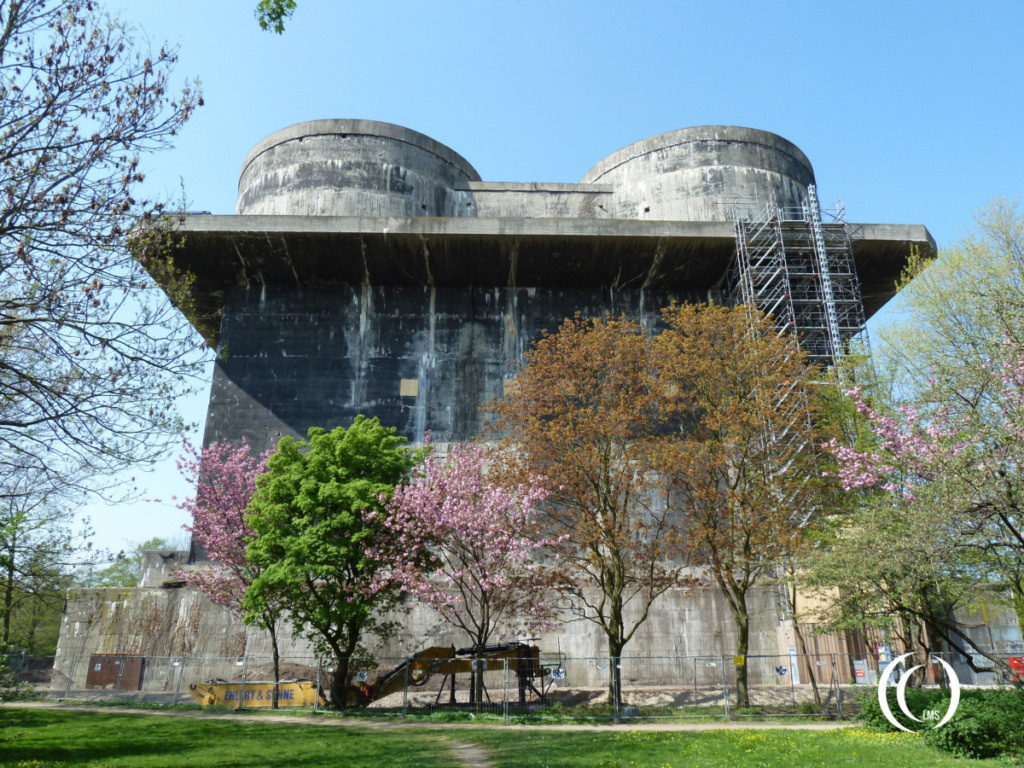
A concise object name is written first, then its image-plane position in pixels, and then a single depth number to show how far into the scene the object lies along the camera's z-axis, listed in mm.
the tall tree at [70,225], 9273
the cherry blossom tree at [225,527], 25094
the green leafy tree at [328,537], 20953
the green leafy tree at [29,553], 13143
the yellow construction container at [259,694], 22219
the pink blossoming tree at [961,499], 11867
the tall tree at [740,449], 21266
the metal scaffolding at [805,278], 32781
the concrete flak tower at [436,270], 34344
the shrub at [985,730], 10906
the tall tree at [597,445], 21906
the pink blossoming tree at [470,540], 21062
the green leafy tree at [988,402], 11852
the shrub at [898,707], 13853
